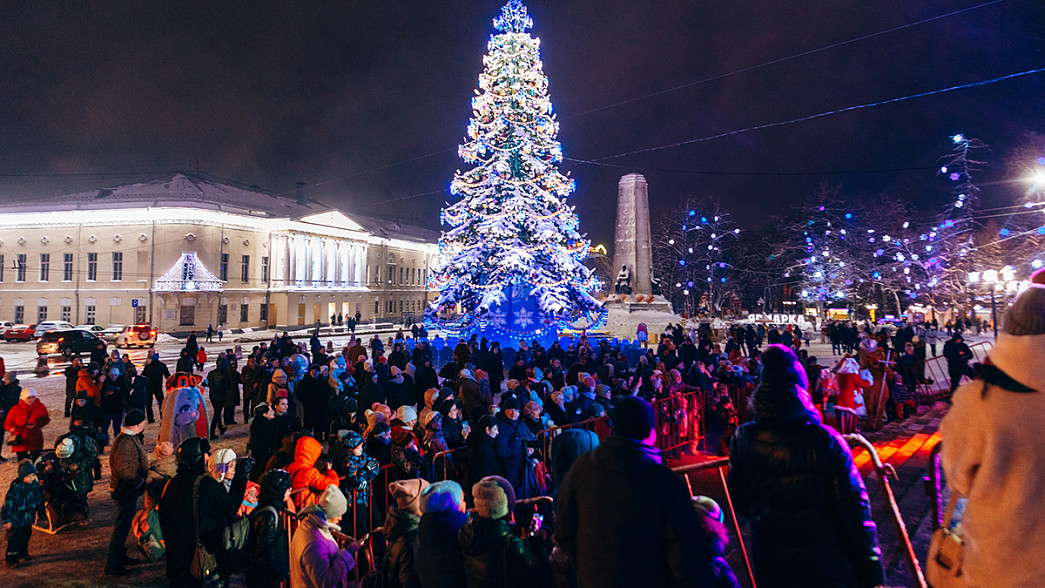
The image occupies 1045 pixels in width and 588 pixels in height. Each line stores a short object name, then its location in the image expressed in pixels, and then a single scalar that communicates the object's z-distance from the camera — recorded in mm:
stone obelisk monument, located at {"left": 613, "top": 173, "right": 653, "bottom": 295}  32125
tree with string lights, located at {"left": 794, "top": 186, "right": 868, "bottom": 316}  39906
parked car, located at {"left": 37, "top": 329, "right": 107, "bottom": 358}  25891
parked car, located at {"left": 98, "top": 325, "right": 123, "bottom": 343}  36125
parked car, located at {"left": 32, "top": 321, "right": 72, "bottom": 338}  36531
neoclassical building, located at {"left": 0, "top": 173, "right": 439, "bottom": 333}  42031
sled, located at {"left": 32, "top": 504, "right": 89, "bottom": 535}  6184
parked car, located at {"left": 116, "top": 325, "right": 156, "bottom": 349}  29859
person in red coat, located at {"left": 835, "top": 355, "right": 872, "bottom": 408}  9680
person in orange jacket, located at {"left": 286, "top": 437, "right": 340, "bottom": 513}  4738
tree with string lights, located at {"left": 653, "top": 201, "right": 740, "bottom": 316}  54656
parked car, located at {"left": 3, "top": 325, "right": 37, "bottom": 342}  34938
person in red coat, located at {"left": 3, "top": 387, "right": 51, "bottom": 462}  8012
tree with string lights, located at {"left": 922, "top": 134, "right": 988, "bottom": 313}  31938
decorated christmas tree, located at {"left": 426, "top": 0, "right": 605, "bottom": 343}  20562
